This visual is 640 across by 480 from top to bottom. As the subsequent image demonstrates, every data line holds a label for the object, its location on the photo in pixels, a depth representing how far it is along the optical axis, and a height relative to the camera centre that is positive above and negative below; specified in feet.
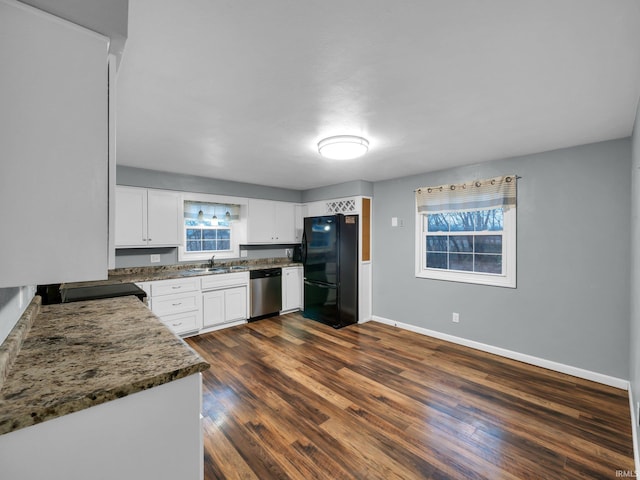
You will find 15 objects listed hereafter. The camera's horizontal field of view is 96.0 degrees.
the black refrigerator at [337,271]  14.47 -1.57
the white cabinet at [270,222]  16.05 +1.09
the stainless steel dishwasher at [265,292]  15.06 -2.76
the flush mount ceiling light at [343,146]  8.12 +2.72
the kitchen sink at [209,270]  13.99 -1.46
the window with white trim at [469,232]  10.72 +0.35
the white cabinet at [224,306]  13.38 -3.14
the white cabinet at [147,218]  12.07 +1.01
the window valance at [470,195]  10.61 +1.83
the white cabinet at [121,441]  2.53 -1.99
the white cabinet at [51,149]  2.44 +0.83
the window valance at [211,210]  14.74 +1.63
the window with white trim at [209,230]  14.76 +0.58
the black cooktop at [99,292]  7.03 -1.37
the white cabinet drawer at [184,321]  12.32 -3.53
